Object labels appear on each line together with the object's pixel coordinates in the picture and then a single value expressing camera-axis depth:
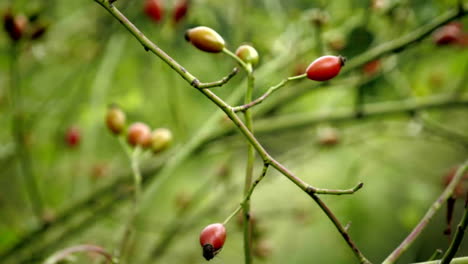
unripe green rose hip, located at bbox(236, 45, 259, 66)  0.57
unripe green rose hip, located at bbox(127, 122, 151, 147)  0.64
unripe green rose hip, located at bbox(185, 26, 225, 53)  0.56
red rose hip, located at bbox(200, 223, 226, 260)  0.54
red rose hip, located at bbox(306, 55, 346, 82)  0.56
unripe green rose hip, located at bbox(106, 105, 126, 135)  0.64
